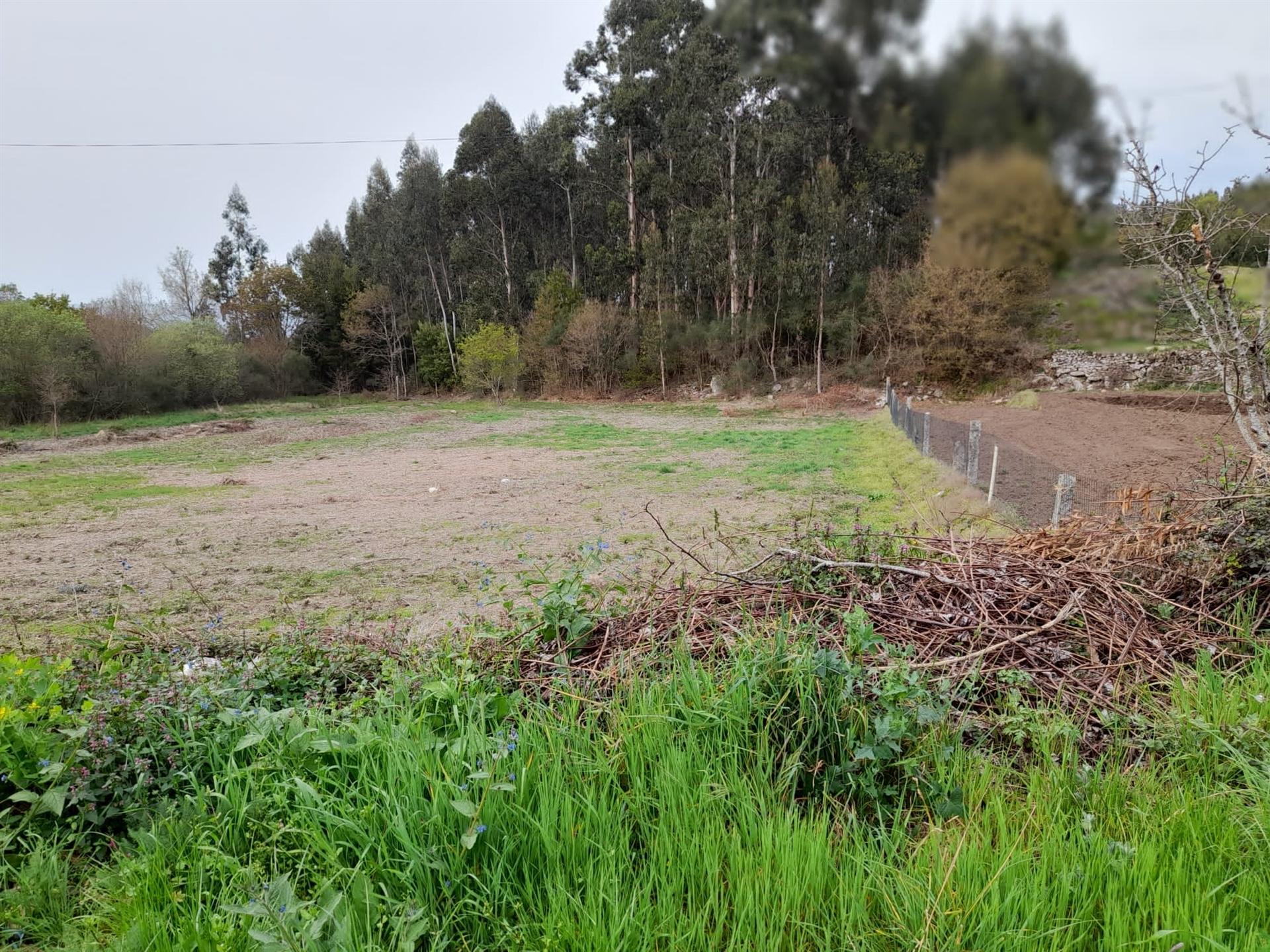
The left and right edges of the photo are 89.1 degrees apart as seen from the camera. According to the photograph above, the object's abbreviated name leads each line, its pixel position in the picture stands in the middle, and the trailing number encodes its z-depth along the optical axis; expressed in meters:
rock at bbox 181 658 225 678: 3.06
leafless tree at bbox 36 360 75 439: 29.42
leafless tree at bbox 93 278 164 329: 42.53
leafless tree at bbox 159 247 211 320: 60.59
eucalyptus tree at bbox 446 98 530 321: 47.12
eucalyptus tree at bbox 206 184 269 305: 61.81
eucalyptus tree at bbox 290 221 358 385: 55.28
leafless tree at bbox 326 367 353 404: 53.72
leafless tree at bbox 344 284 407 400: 52.34
